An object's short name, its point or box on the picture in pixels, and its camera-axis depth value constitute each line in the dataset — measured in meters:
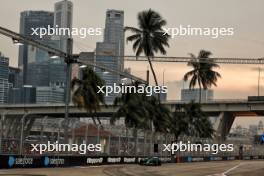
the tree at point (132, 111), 77.81
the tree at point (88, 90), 78.78
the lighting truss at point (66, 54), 44.71
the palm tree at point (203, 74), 129.12
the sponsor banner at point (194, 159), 89.54
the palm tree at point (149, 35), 94.25
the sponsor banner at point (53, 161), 45.62
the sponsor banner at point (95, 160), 54.75
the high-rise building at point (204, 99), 137.31
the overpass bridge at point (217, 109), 126.97
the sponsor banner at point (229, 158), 111.60
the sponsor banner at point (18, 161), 39.80
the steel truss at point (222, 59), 102.06
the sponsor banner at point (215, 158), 101.81
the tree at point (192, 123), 101.28
